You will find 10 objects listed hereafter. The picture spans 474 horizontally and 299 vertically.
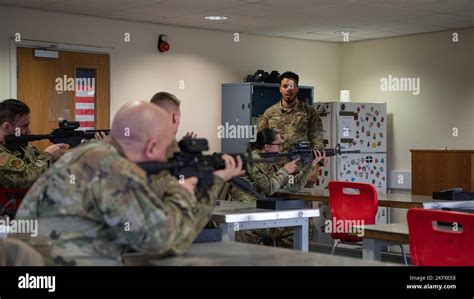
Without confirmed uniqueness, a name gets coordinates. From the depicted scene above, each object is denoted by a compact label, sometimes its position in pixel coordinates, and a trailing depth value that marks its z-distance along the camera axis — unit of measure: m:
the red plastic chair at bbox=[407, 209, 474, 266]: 3.52
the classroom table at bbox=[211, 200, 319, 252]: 4.48
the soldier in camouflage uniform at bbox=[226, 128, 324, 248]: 5.68
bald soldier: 2.57
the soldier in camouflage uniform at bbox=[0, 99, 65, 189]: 5.33
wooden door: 8.28
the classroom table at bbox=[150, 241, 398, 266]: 2.84
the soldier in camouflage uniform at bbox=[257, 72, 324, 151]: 7.50
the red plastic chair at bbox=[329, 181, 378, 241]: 6.12
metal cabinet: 9.71
